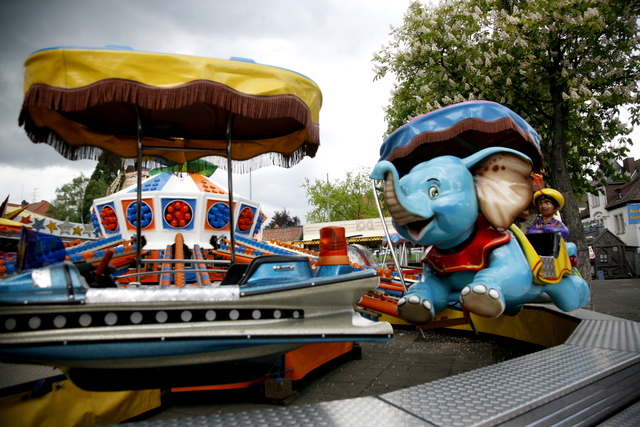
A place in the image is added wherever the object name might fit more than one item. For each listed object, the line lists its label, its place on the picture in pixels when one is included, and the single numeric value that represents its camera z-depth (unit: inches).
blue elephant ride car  145.8
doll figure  206.4
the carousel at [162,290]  77.1
